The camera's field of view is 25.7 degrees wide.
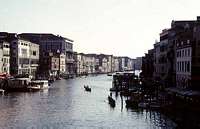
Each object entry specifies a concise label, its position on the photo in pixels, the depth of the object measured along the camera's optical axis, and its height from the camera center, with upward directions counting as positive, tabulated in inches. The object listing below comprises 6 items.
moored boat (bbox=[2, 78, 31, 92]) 4628.4 -183.4
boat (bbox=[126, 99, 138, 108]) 3038.9 -249.4
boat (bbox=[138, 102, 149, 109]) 2886.3 -248.5
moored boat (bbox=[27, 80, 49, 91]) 4739.2 -207.8
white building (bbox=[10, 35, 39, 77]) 5994.1 +146.2
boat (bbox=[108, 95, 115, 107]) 3206.2 -254.1
